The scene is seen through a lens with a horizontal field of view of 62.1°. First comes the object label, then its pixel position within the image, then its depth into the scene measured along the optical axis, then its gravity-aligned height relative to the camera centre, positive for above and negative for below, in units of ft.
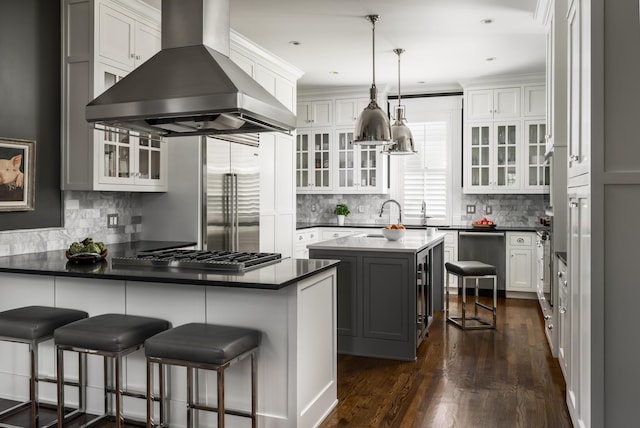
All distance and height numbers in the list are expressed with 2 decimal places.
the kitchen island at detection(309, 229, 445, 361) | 13.94 -2.22
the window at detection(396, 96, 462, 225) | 24.91 +2.51
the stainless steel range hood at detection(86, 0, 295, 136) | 8.73 +2.12
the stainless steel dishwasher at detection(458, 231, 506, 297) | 22.45 -1.57
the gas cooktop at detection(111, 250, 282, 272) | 9.82 -0.91
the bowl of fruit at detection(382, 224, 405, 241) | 15.96 -0.59
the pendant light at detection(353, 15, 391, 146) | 14.67 +2.39
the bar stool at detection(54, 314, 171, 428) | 8.70 -2.06
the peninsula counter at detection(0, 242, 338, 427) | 9.11 -1.82
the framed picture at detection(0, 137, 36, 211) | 11.74 +0.89
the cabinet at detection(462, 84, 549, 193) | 22.93 +3.23
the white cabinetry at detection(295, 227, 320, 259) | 22.80 -1.17
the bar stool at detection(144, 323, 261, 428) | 8.12 -2.12
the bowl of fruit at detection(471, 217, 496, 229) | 22.71 -0.47
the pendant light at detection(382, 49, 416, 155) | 17.42 +2.40
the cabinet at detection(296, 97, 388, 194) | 25.52 +2.90
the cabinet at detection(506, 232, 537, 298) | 21.99 -2.02
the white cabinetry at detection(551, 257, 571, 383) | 10.42 -2.20
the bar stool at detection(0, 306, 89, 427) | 9.45 -2.03
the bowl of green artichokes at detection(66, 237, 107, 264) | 10.84 -0.81
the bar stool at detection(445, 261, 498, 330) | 16.96 -1.95
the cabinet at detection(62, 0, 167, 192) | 12.87 +3.39
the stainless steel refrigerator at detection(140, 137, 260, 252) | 15.40 +0.44
